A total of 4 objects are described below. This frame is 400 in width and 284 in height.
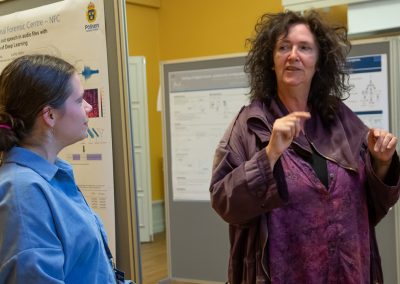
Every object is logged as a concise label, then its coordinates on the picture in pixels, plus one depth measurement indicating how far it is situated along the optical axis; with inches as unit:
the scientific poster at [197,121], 129.0
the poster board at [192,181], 129.4
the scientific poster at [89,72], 71.4
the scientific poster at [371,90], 111.8
